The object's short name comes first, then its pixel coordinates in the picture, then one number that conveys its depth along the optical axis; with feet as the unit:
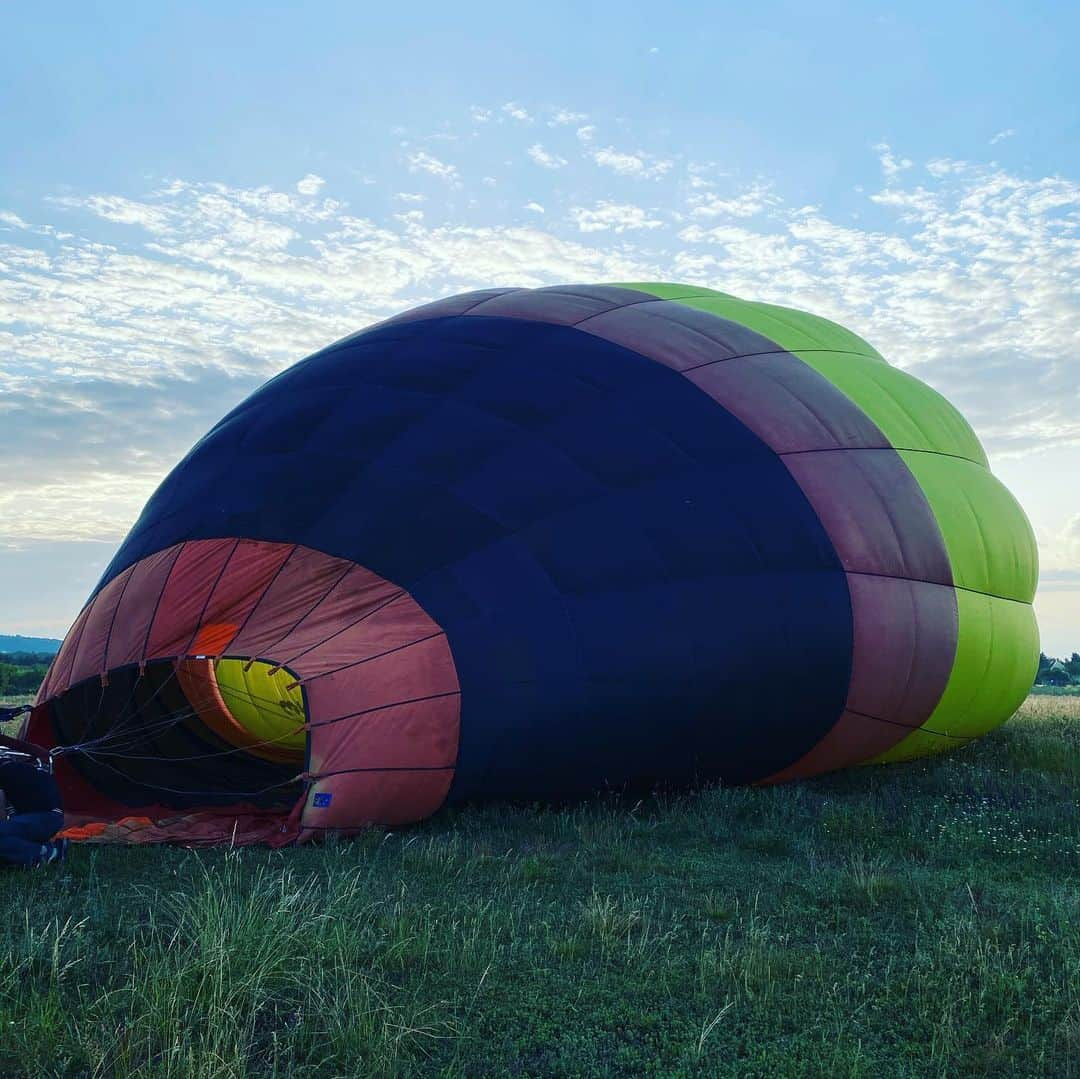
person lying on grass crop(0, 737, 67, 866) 19.60
